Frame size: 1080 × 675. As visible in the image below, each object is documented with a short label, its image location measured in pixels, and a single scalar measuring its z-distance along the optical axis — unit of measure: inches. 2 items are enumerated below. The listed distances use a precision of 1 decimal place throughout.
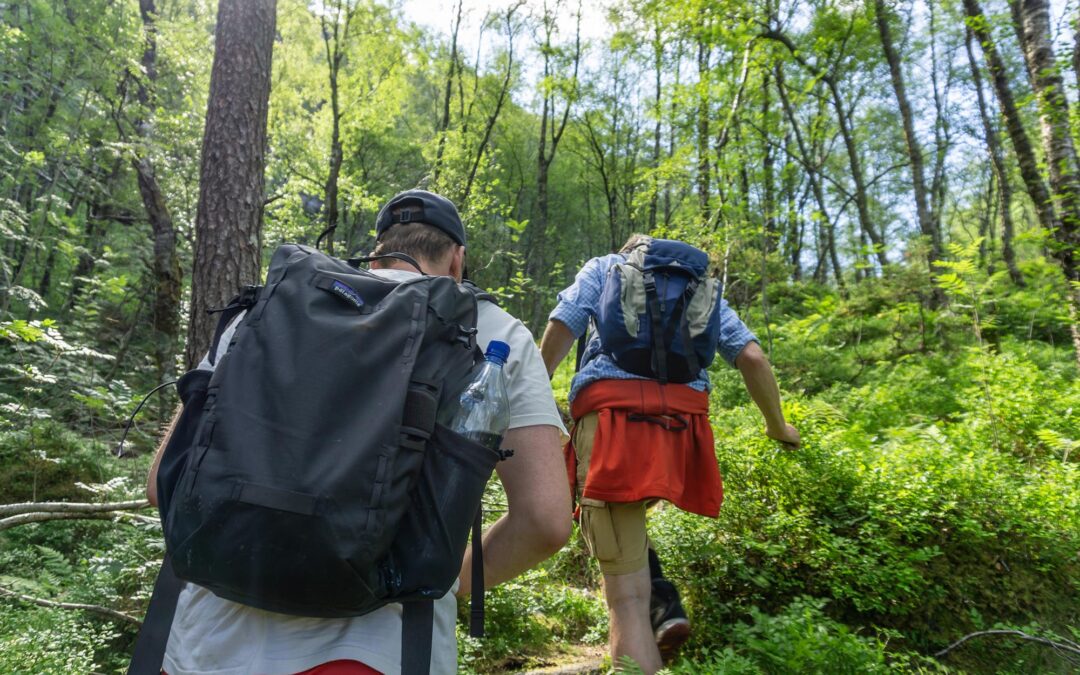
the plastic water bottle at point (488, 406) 51.3
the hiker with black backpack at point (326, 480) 42.9
